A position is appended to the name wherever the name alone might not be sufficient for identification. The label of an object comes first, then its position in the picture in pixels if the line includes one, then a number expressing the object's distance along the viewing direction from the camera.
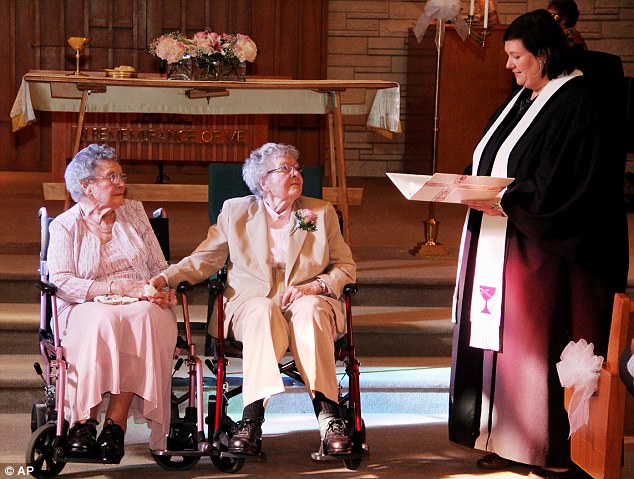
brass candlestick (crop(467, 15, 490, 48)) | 9.61
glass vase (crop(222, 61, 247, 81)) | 10.04
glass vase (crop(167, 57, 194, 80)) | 9.98
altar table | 9.44
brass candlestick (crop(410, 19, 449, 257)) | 10.30
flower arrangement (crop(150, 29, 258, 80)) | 9.96
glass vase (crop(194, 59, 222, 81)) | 9.94
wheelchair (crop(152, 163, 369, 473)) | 6.30
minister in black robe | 6.00
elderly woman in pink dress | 6.26
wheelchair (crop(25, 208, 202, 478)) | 6.10
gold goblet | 10.65
